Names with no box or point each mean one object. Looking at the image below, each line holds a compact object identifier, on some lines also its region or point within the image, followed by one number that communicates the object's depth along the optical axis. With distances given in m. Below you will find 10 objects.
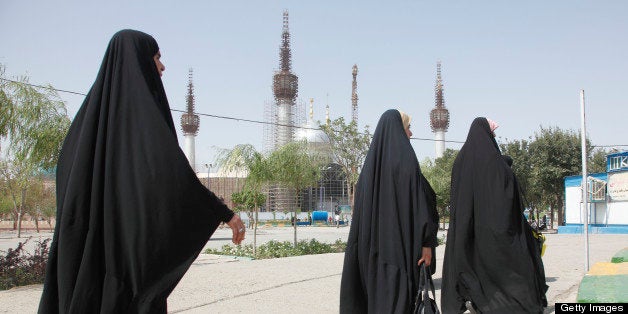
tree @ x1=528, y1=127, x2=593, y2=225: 31.14
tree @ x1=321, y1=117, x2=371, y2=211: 22.45
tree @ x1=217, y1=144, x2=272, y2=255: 13.74
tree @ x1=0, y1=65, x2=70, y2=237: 7.95
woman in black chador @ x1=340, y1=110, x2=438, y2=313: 3.50
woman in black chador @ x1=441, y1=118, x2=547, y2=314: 4.43
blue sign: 23.52
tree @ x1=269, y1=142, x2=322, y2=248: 14.23
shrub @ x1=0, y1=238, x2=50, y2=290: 7.68
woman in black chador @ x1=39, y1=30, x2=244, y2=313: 2.08
